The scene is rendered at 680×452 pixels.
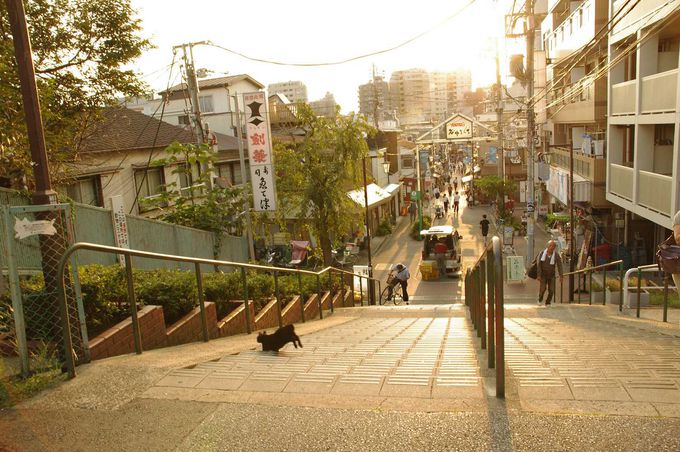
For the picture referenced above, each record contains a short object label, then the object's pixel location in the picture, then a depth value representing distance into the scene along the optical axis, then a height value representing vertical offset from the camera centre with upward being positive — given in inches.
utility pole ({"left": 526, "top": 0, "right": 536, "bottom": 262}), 912.9 +6.2
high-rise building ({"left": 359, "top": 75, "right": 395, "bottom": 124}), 5510.8 +518.0
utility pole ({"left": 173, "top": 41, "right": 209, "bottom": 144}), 651.5 +83.7
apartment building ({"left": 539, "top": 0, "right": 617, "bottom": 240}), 836.0 +20.2
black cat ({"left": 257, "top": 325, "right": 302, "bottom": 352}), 219.5 -75.6
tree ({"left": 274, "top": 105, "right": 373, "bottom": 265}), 771.4 -31.8
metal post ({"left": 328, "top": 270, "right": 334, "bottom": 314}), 523.5 -144.1
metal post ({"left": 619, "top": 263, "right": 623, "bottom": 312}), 419.0 -126.5
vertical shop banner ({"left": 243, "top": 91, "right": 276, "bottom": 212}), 584.1 -4.0
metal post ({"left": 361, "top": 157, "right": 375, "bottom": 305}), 754.2 -198.2
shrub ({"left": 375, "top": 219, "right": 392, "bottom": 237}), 1369.3 -222.5
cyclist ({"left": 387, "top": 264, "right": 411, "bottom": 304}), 735.7 -184.4
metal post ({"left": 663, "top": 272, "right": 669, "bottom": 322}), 340.5 -113.7
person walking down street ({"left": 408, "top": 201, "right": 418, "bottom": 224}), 1566.7 -207.7
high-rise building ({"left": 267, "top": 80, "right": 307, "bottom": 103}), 6393.2 +705.1
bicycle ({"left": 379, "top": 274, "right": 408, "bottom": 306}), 752.8 -220.1
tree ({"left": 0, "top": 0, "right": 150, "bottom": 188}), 406.9 +78.4
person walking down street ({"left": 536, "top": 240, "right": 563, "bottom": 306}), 569.3 -145.1
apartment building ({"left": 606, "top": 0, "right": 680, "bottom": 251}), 536.1 +6.2
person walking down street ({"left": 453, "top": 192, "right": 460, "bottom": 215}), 1592.0 -197.5
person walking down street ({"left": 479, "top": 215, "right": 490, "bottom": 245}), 1187.1 -199.1
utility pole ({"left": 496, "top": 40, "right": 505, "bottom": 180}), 1165.7 +29.1
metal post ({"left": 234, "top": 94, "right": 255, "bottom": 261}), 625.3 -80.1
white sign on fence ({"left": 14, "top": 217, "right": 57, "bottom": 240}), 175.8 -20.6
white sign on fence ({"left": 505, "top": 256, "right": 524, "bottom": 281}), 821.2 -204.2
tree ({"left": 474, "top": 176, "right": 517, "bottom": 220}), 1369.3 -150.4
